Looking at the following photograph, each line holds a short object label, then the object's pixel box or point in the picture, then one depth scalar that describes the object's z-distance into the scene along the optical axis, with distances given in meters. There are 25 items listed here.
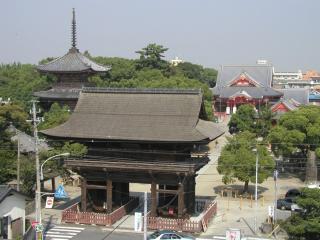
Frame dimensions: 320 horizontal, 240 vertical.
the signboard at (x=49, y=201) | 35.75
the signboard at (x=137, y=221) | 33.69
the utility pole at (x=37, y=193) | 28.12
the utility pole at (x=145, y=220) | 27.37
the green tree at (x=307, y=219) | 29.89
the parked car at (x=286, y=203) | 40.12
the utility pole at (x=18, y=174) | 37.91
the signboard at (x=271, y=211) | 35.91
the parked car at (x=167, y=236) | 31.42
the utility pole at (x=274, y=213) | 36.00
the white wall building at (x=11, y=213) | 31.95
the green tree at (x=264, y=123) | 62.76
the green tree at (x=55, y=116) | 53.81
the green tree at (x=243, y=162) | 44.31
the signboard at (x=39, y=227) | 28.80
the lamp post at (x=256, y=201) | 39.09
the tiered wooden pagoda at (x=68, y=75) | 69.31
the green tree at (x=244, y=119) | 65.16
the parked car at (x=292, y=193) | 43.00
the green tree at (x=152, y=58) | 106.31
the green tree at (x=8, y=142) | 42.22
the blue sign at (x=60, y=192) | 38.16
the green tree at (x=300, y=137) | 50.00
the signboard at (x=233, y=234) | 31.33
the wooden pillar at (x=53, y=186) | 44.42
